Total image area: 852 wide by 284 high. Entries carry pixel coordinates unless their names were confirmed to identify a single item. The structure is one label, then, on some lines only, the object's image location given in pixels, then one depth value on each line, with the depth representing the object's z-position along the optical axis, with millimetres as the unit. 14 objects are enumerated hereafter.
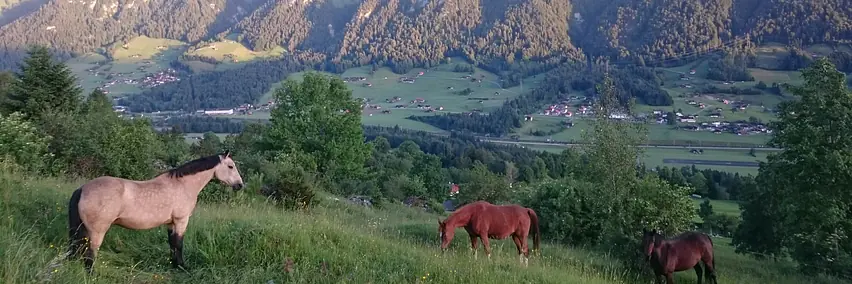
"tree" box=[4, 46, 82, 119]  25938
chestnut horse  8852
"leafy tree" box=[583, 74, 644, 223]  15734
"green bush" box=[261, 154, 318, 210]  14172
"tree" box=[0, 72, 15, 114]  26031
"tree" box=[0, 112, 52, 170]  13855
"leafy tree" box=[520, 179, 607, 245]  16797
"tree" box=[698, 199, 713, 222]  51062
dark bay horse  9148
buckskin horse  5613
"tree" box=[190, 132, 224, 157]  42412
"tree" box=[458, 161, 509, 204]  41906
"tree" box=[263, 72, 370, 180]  35125
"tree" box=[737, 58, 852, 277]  16422
